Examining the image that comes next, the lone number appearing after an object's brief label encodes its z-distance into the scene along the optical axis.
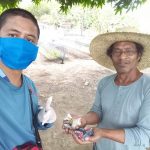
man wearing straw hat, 1.17
